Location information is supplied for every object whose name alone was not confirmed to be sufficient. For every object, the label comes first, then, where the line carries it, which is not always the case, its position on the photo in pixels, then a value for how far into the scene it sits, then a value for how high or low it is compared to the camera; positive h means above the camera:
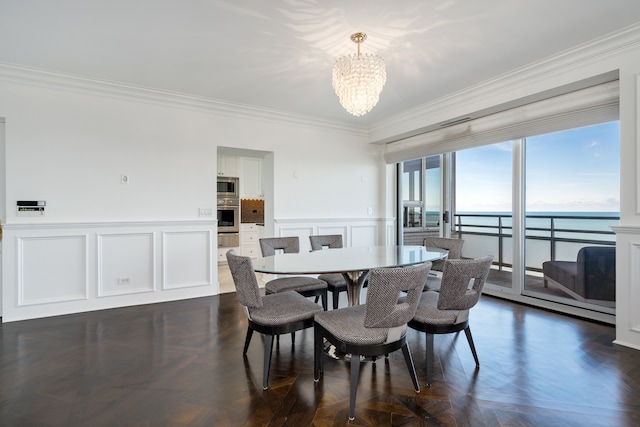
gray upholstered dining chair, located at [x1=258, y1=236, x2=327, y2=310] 2.88 -0.65
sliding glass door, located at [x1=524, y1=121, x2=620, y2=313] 3.21 +0.02
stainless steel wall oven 6.54 -0.18
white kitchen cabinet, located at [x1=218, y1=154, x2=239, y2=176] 6.56 +1.01
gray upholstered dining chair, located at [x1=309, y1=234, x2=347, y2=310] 3.02 -0.61
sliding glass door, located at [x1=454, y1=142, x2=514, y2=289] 4.19 +0.15
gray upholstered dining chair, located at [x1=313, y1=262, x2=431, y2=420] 1.72 -0.63
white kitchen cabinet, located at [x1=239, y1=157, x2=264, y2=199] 6.77 +0.78
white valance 2.97 +1.05
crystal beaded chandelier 2.57 +1.11
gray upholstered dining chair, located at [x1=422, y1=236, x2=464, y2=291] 3.03 -0.35
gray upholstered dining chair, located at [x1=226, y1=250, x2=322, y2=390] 2.07 -0.66
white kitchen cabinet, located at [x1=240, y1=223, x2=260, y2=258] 6.75 -0.56
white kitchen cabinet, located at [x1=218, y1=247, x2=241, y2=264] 6.46 -0.83
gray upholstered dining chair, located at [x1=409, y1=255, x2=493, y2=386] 2.05 -0.57
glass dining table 2.17 -0.36
